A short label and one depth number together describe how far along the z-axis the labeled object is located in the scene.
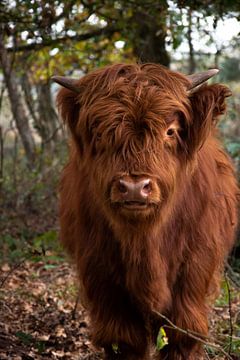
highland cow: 6.04
